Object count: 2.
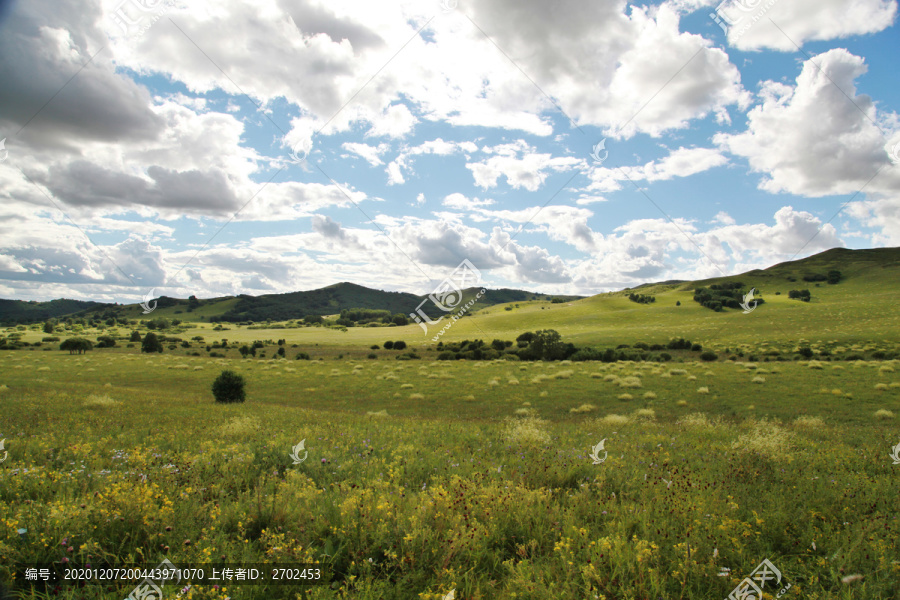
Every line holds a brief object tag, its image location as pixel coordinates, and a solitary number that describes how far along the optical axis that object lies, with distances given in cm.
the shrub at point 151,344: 8138
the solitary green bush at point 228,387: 2644
